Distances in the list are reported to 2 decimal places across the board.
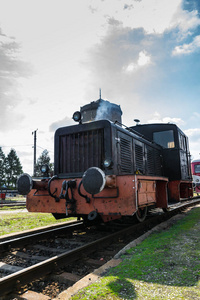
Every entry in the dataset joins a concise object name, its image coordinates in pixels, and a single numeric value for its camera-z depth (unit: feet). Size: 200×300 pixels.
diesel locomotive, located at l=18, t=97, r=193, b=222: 14.21
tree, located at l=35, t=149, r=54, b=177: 168.35
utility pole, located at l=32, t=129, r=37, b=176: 68.87
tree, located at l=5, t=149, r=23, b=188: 185.77
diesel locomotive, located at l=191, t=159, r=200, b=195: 62.49
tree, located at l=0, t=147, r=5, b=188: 181.47
